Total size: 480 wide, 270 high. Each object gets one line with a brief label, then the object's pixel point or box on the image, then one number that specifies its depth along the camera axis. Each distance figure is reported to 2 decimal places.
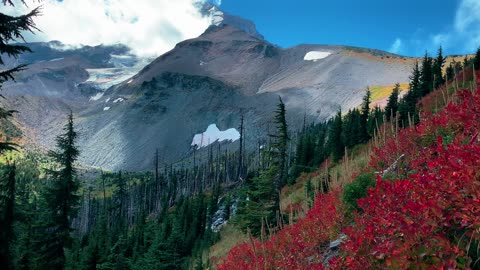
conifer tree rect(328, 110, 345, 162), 42.28
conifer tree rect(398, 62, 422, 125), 34.72
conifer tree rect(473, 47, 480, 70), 31.66
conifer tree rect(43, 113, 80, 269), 22.09
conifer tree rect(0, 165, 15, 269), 14.30
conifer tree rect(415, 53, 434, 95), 41.97
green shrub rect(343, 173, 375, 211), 9.70
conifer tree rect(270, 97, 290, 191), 22.73
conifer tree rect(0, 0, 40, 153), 8.13
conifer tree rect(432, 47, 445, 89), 41.88
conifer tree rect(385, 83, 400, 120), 45.17
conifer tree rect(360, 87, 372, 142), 42.76
